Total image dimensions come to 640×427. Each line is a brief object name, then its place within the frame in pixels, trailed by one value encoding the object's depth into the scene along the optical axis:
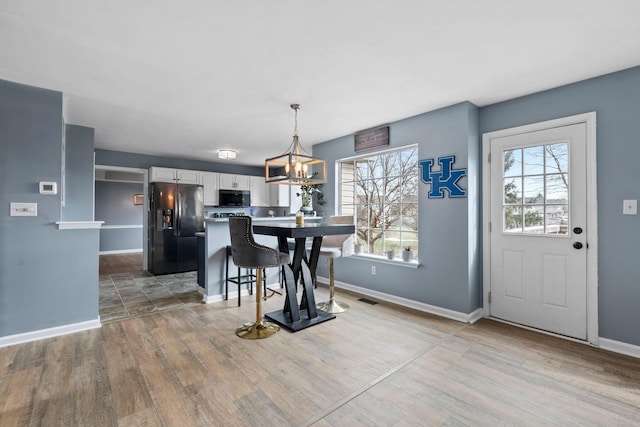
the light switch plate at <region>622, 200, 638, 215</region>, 2.44
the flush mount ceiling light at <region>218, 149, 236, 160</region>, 5.09
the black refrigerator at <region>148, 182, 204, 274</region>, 5.58
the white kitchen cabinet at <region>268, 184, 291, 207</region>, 7.17
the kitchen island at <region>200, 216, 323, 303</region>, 3.86
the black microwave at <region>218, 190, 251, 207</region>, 6.60
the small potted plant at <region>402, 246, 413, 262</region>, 3.75
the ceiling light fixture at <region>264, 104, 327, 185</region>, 3.15
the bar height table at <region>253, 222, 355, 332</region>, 2.86
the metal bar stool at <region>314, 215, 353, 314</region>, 3.46
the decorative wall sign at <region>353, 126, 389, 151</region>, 4.03
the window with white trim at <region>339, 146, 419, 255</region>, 3.93
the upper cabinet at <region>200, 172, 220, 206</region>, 6.42
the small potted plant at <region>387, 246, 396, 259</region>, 3.96
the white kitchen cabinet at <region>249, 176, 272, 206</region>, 7.22
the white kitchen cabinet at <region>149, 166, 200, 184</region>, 5.77
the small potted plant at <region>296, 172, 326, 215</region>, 4.90
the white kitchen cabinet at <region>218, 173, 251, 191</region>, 6.66
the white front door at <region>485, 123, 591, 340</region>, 2.74
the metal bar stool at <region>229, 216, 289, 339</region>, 2.70
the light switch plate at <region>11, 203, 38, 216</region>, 2.69
